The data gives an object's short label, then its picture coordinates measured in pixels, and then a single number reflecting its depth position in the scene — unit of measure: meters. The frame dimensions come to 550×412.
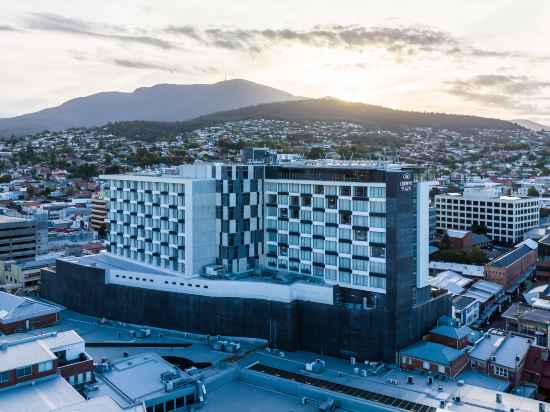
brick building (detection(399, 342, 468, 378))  47.25
